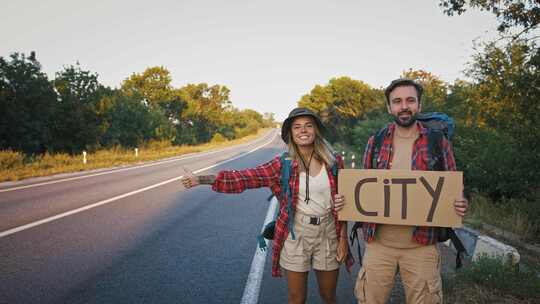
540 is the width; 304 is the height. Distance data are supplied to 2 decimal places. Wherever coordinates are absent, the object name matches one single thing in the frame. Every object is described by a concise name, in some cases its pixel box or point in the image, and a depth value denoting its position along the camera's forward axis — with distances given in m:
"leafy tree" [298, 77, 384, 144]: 30.09
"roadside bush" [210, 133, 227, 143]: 57.42
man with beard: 2.32
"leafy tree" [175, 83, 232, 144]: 49.62
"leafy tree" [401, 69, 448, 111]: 12.39
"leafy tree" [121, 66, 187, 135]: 44.56
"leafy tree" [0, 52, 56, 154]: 18.22
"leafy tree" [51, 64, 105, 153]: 21.14
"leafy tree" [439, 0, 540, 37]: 5.60
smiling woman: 2.59
